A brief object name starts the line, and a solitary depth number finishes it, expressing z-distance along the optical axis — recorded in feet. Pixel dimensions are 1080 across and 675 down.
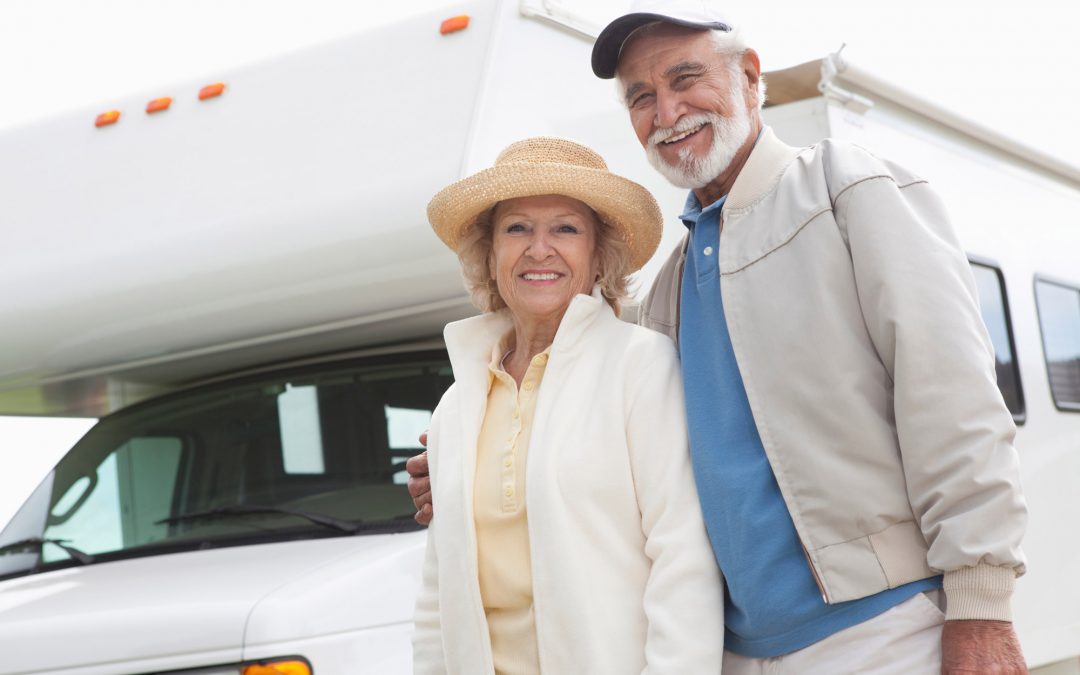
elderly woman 7.39
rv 10.57
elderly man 6.58
